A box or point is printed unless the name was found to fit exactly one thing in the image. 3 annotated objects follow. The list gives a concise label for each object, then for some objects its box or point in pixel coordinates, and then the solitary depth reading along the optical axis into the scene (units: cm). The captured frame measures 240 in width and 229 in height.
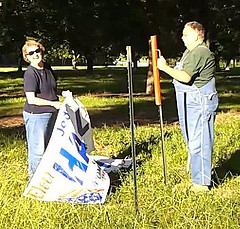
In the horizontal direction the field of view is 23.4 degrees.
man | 590
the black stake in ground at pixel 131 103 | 520
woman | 606
